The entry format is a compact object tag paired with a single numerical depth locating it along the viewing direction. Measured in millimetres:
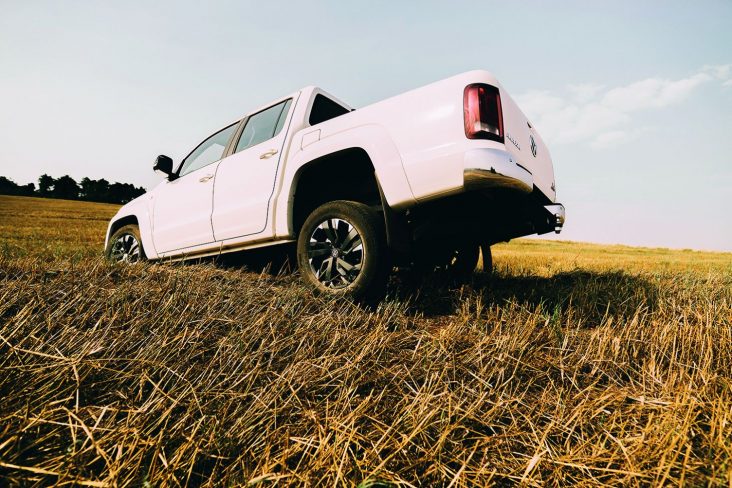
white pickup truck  2332
